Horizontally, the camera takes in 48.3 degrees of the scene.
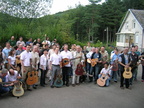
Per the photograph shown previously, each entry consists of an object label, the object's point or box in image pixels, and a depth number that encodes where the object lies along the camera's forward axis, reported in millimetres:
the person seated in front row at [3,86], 5844
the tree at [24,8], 24203
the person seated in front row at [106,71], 8042
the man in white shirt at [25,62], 6783
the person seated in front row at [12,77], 6160
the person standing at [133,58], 7596
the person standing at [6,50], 7621
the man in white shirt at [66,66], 7553
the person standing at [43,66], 7352
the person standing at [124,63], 7389
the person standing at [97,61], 8242
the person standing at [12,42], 10000
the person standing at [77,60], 7836
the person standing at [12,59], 6953
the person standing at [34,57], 7309
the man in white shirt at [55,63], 7219
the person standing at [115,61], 8627
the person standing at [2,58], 7055
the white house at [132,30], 32500
